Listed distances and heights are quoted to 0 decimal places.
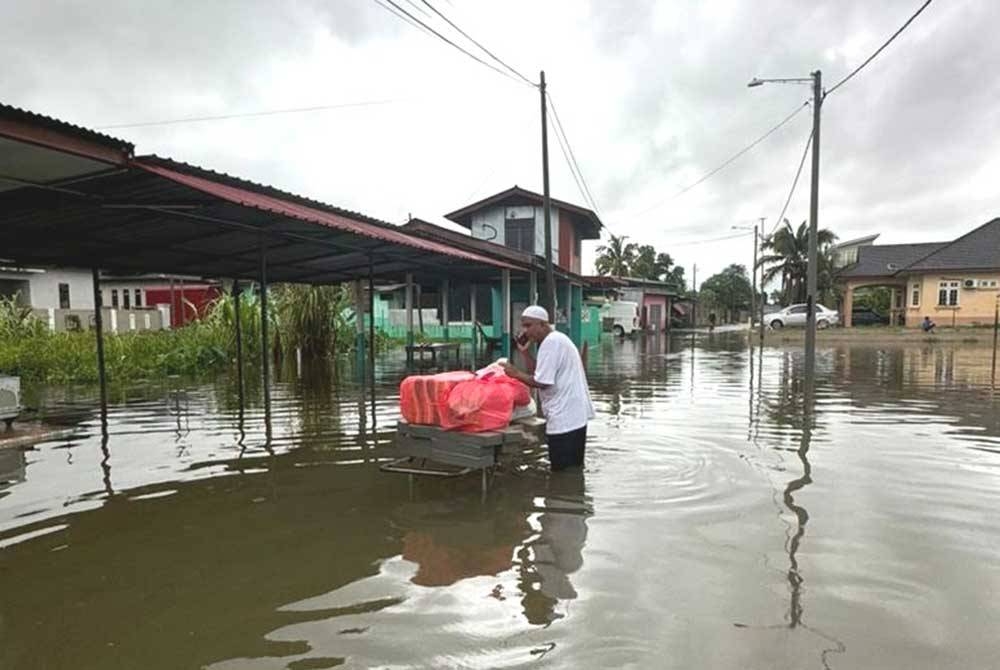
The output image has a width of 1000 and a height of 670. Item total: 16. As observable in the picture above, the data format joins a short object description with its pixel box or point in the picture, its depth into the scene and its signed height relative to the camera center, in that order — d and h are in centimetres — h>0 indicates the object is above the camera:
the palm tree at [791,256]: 4403 +359
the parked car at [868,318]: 4009 -85
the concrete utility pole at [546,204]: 1506 +257
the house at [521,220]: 2778 +412
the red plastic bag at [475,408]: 499 -77
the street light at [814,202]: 1376 +230
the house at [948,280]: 3459 +137
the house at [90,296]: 2672 +117
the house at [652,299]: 4177 +68
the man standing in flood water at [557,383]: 530 -61
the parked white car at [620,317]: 3991 -50
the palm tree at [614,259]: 5194 +414
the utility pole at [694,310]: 5218 -19
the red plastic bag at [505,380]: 524 -57
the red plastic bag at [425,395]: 509 -67
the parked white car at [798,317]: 3875 -70
